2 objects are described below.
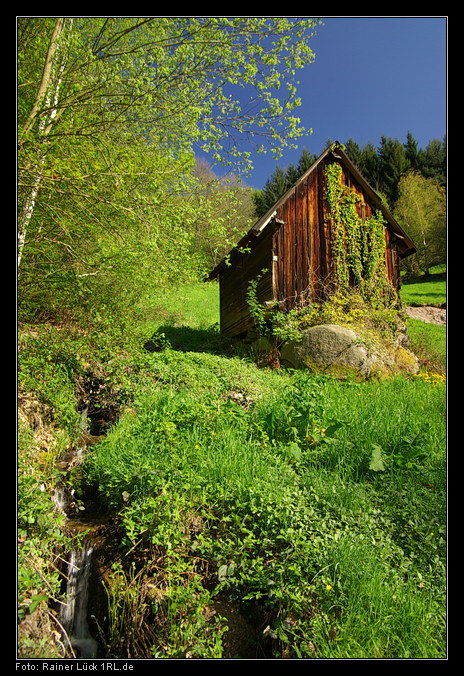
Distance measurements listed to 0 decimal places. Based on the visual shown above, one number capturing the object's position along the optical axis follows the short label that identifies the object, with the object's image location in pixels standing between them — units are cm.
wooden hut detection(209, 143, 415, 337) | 1054
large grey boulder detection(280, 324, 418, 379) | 803
